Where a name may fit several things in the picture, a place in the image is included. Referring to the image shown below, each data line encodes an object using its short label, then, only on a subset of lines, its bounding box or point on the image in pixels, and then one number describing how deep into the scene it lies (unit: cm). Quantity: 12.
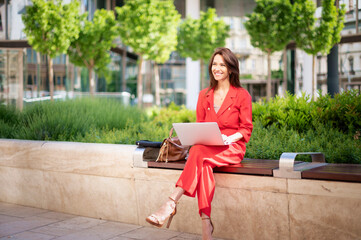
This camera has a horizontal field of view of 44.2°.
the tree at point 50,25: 1848
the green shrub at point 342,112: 608
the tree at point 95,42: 2089
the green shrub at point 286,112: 666
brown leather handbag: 462
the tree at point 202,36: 2298
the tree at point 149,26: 2056
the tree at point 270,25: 1977
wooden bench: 362
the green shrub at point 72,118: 742
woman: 392
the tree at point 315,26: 1916
